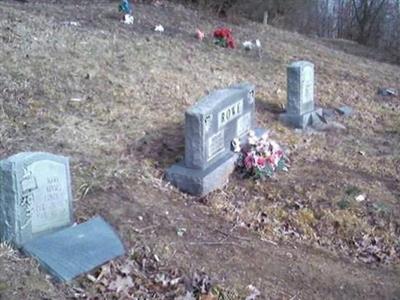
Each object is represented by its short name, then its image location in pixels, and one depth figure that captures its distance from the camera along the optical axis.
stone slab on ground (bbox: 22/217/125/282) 3.87
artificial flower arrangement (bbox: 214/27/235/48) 10.74
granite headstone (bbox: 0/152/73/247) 3.89
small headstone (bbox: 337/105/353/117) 8.41
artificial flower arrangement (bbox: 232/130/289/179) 5.96
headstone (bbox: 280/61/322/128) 7.60
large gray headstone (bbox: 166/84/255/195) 5.44
